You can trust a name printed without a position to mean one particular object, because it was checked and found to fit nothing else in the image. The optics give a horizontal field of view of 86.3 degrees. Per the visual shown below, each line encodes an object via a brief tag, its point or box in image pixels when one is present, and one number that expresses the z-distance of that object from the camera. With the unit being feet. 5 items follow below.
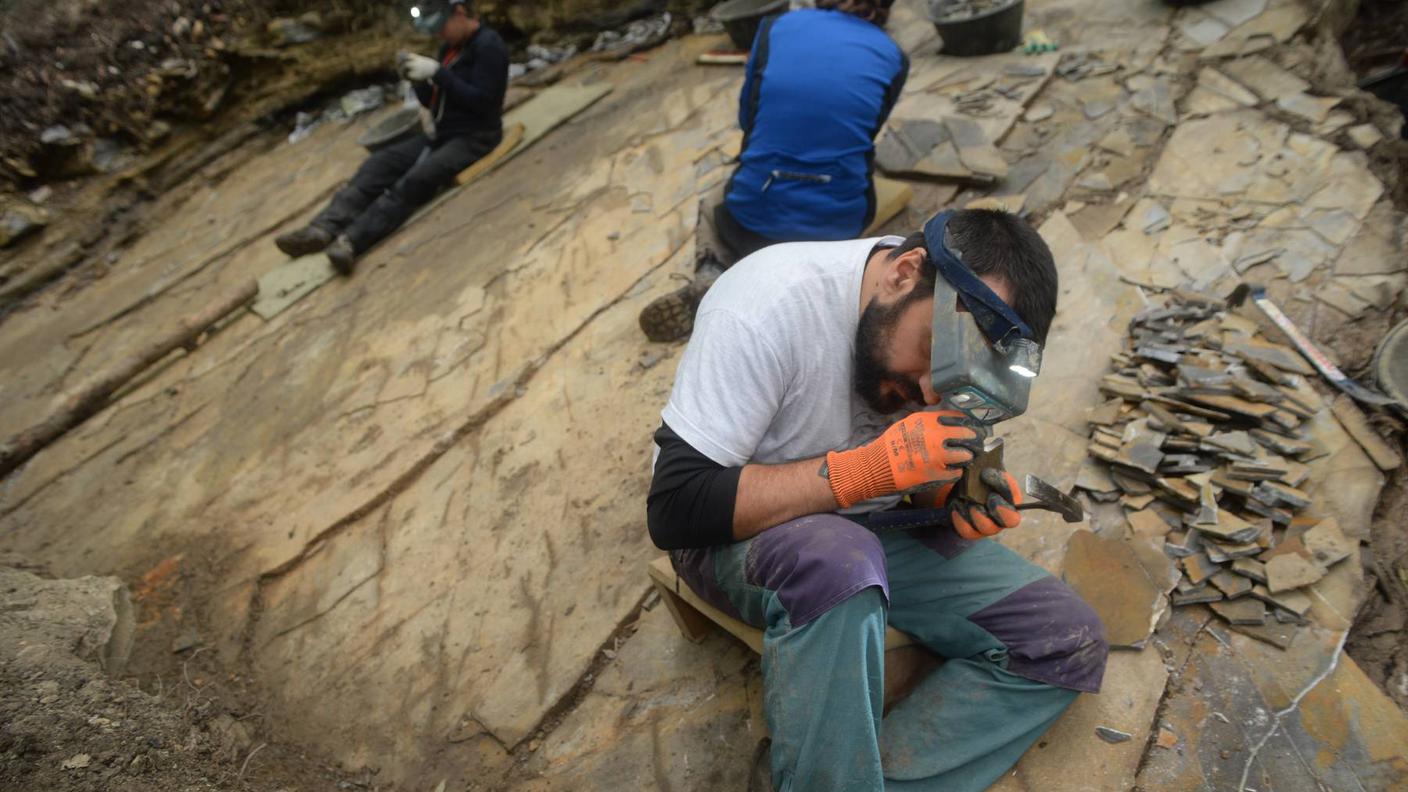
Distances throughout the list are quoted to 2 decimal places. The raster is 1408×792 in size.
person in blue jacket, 10.75
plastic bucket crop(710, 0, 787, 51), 19.01
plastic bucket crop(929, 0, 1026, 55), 16.37
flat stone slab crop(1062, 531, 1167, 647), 7.16
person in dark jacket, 16.79
